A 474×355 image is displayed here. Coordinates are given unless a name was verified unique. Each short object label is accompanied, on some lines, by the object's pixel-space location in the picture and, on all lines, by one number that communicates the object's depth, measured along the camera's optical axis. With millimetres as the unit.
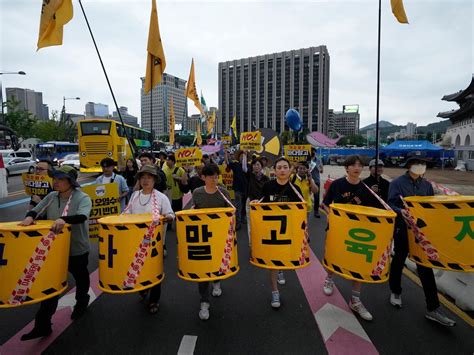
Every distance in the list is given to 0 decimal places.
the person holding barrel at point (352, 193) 3326
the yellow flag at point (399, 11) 4574
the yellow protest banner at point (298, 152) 9127
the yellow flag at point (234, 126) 24494
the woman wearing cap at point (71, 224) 2854
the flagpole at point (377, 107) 4211
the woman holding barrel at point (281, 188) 3602
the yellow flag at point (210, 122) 23466
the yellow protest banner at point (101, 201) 4711
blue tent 29891
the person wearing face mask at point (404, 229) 3133
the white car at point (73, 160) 23078
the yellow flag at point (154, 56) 6074
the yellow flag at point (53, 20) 5004
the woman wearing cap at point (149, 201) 3344
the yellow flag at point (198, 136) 16234
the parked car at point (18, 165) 20188
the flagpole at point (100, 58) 5061
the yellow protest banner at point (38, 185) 5012
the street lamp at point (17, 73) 24141
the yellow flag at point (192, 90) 12505
